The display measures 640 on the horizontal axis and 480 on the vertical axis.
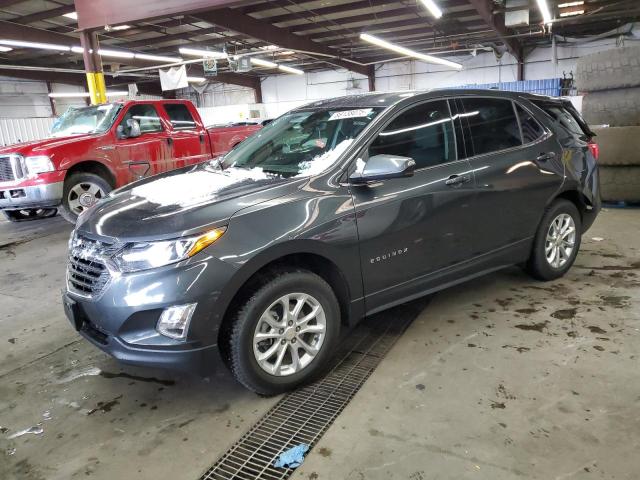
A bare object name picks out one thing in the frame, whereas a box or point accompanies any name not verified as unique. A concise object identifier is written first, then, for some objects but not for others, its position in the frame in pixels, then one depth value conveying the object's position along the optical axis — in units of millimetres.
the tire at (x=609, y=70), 6469
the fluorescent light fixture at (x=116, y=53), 13273
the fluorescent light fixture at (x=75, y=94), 22317
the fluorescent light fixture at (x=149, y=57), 14695
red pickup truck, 6355
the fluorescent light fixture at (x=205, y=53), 13305
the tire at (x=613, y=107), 6684
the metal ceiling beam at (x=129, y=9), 8845
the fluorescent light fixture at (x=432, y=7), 10066
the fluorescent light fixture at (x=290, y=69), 18977
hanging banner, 13844
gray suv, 2322
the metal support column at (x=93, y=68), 10398
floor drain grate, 2142
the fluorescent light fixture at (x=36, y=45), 11805
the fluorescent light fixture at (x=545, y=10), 11078
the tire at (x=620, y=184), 6836
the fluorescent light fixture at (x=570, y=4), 13023
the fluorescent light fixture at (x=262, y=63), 17828
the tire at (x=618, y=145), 6523
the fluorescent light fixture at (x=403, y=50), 12748
